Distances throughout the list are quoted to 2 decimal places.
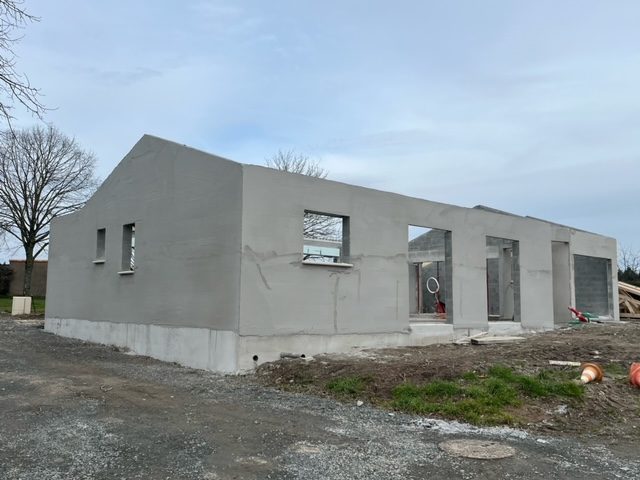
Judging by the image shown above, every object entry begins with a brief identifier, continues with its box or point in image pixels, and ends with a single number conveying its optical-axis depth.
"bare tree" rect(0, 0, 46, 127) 7.07
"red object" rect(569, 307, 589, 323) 20.08
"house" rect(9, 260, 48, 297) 44.16
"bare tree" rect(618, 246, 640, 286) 38.44
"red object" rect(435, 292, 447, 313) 22.33
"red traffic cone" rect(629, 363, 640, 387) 8.77
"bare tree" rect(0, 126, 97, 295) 32.81
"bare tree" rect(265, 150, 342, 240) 30.53
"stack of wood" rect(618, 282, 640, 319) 26.15
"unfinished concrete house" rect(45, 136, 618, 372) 11.14
